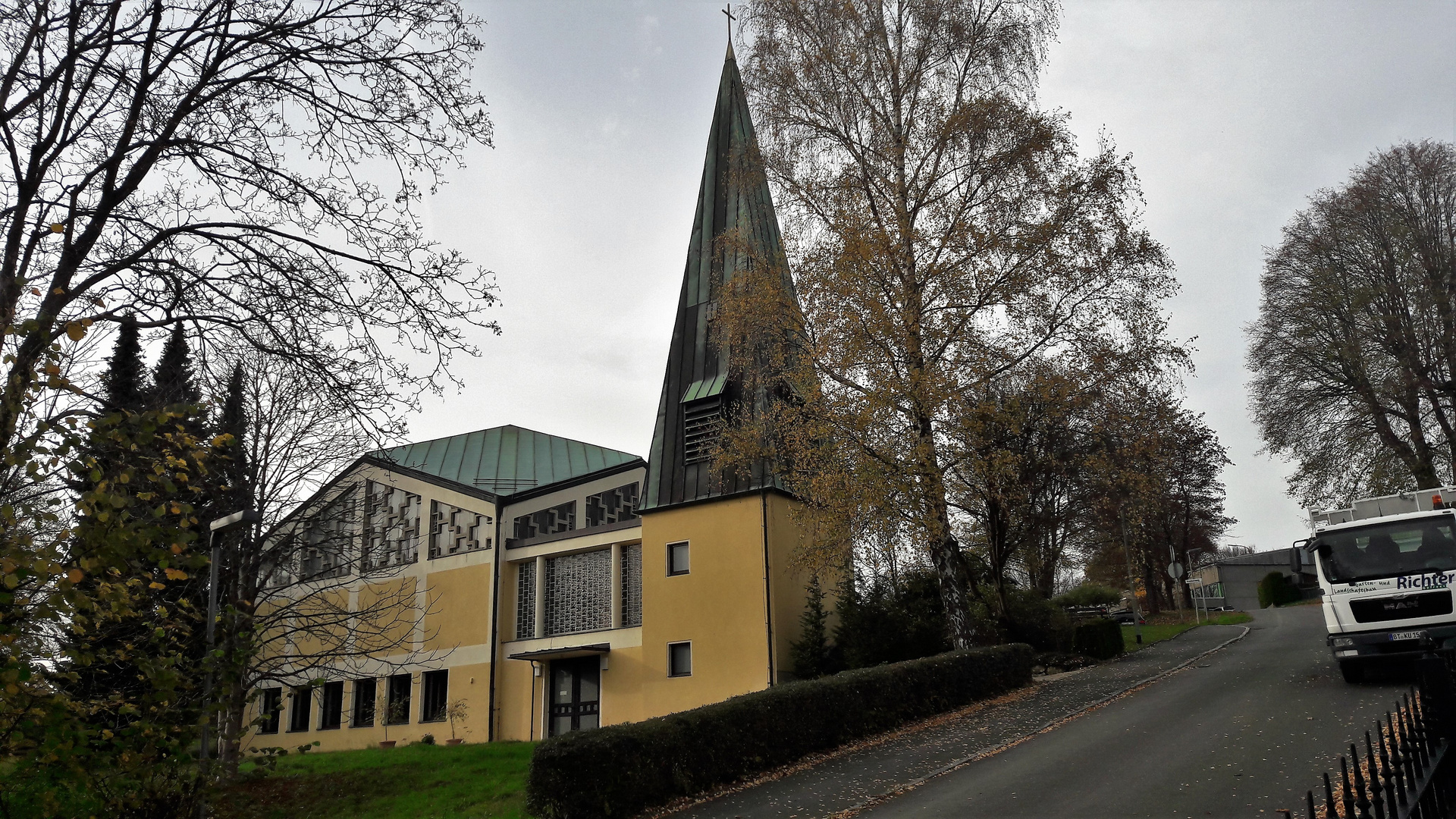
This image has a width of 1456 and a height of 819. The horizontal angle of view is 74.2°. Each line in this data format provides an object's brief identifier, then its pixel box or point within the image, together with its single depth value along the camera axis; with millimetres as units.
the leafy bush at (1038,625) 25828
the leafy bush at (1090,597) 40781
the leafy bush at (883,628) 21656
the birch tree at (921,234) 17984
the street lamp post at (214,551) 9250
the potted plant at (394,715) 27953
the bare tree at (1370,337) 25953
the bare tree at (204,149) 7418
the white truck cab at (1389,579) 14141
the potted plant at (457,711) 27406
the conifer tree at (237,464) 17203
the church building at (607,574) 22703
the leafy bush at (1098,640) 24953
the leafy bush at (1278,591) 50344
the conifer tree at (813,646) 21625
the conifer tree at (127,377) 14266
